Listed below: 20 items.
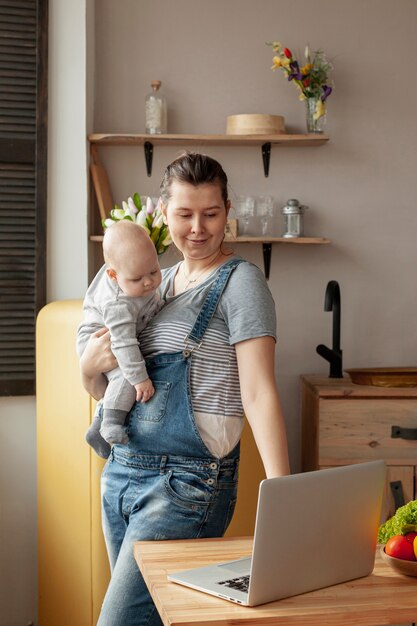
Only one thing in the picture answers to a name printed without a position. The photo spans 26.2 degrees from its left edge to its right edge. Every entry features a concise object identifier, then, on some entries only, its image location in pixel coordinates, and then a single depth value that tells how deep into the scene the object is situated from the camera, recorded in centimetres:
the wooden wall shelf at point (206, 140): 368
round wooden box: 369
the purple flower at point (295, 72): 371
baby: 186
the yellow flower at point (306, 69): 369
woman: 176
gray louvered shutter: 351
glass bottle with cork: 372
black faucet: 374
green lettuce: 167
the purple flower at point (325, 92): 372
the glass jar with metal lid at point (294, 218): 377
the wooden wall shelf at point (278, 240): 371
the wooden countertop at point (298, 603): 134
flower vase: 373
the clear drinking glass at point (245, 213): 379
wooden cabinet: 340
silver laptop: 138
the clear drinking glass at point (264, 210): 380
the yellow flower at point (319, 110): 372
